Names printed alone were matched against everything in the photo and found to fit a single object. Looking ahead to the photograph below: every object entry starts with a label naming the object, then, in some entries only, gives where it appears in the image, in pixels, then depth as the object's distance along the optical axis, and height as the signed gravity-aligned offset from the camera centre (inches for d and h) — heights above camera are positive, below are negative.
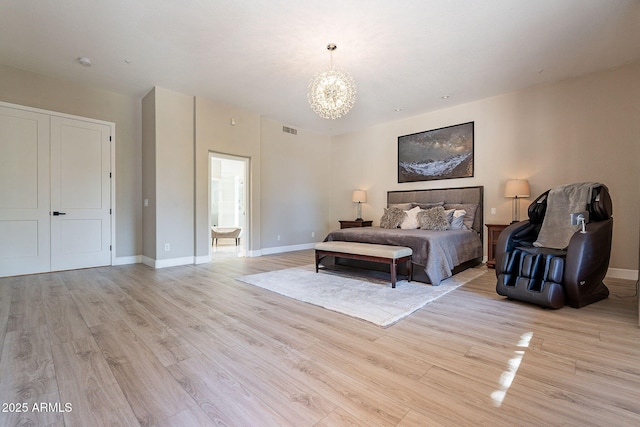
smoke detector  146.7 +79.5
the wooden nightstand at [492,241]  180.4 -19.1
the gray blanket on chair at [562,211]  122.3 +0.5
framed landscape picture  209.5 +45.8
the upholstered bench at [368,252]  134.4 -20.9
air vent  263.1 +77.0
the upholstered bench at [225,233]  274.4 -20.8
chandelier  133.6 +58.1
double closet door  158.9 +11.6
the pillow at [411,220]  195.8 -5.8
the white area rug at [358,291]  104.8 -36.4
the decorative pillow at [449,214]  189.3 -1.4
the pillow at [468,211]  194.7 +0.6
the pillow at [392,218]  203.8 -4.5
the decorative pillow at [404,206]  219.3 +4.5
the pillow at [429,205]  209.8 +5.1
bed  141.3 -15.0
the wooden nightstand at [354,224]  261.4 -11.3
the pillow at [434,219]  183.2 -4.8
